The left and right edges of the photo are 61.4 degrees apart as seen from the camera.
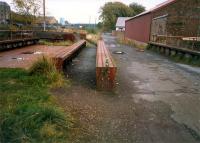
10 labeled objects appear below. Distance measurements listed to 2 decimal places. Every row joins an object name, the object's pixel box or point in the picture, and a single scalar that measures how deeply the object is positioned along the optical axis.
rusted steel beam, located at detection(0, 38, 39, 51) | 9.32
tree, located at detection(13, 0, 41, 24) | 20.11
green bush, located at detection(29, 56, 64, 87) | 4.42
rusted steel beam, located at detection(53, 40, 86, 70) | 4.94
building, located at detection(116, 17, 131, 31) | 49.53
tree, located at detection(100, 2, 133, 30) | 57.32
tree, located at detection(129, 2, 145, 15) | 60.07
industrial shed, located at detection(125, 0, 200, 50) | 12.40
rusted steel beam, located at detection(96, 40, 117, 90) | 4.15
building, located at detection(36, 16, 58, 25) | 23.11
